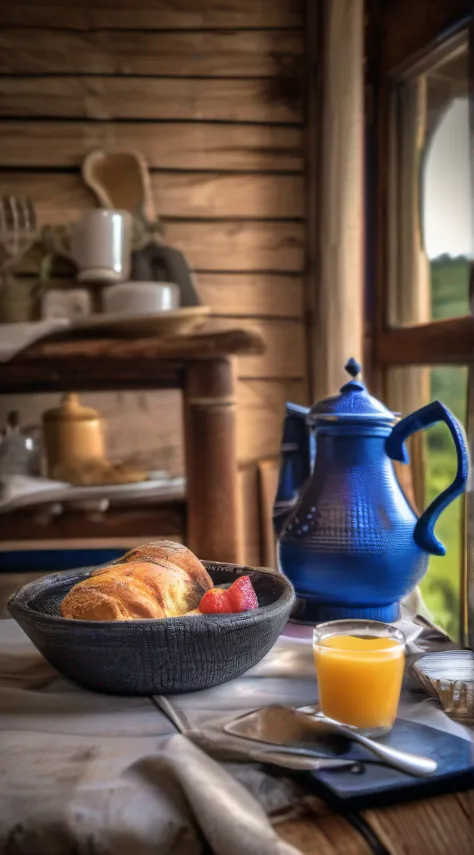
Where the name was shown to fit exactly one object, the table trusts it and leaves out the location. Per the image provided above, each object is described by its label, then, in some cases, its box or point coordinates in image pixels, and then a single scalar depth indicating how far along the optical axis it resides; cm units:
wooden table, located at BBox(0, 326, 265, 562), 175
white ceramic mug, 212
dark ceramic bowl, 59
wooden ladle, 231
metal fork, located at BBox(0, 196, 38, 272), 222
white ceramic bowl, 200
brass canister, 206
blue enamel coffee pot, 82
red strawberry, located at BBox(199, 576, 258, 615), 66
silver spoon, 51
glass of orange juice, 59
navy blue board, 48
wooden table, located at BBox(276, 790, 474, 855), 45
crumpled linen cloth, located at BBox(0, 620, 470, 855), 46
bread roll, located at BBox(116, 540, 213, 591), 74
